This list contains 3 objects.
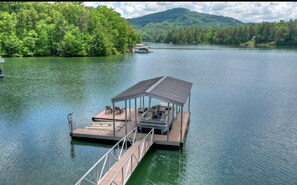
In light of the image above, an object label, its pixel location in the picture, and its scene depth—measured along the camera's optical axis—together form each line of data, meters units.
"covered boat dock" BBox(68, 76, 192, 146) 14.19
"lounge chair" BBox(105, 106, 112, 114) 19.02
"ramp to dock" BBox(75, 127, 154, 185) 10.26
